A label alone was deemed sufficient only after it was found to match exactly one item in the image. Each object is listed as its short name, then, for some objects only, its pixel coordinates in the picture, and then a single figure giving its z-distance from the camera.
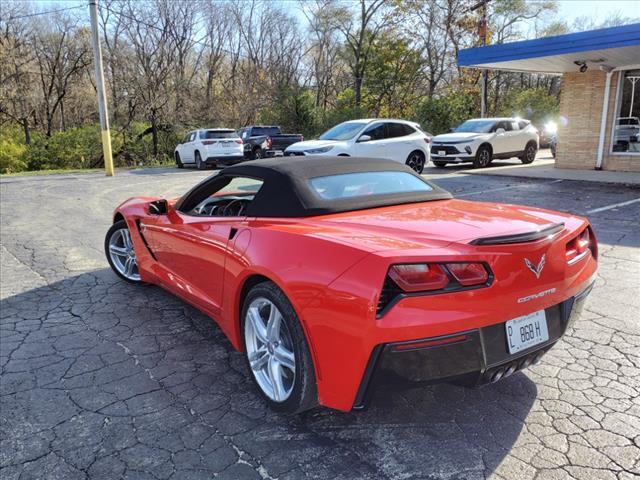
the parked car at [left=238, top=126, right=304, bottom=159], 20.80
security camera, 13.83
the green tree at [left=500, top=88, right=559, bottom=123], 33.66
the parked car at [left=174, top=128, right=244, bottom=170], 18.89
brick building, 13.20
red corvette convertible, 2.11
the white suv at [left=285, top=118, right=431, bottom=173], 12.62
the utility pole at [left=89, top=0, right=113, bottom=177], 15.80
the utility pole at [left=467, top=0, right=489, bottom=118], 24.02
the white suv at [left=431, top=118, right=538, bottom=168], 15.83
